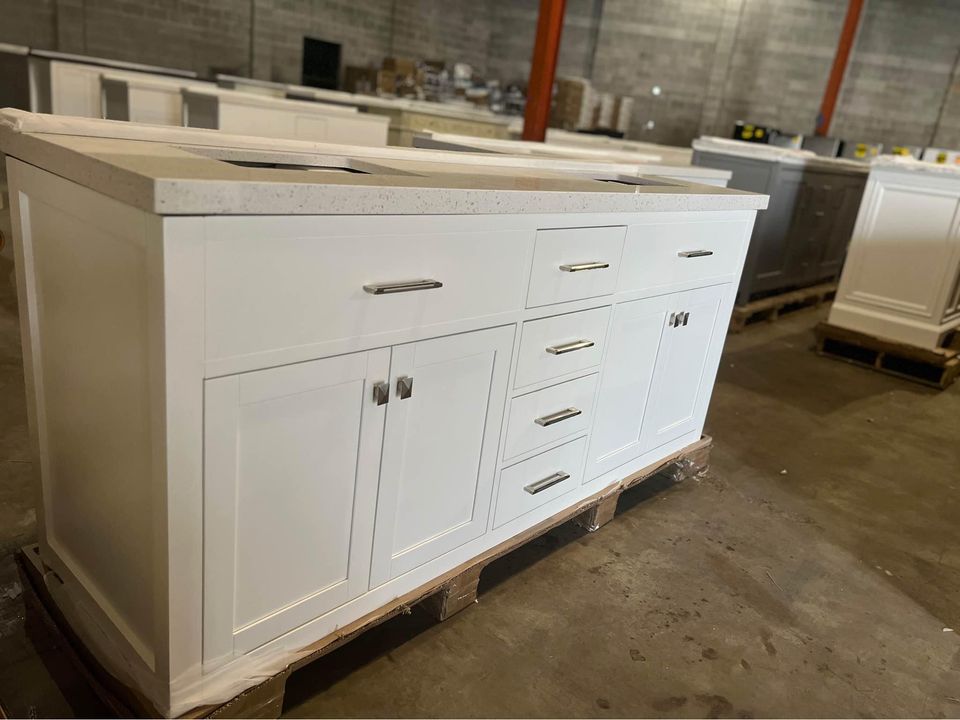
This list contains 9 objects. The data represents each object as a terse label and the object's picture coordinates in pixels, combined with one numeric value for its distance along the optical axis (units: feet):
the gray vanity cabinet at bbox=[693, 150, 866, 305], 16.38
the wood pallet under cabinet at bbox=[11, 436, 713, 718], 4.55
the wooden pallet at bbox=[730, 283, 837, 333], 16.51
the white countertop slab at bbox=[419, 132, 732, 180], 8.54
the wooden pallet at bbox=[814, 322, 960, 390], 13.89
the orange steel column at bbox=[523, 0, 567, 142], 18.02
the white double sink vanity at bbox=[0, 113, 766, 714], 3.76
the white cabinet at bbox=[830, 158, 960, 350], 13.50
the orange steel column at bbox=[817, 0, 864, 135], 26.18
